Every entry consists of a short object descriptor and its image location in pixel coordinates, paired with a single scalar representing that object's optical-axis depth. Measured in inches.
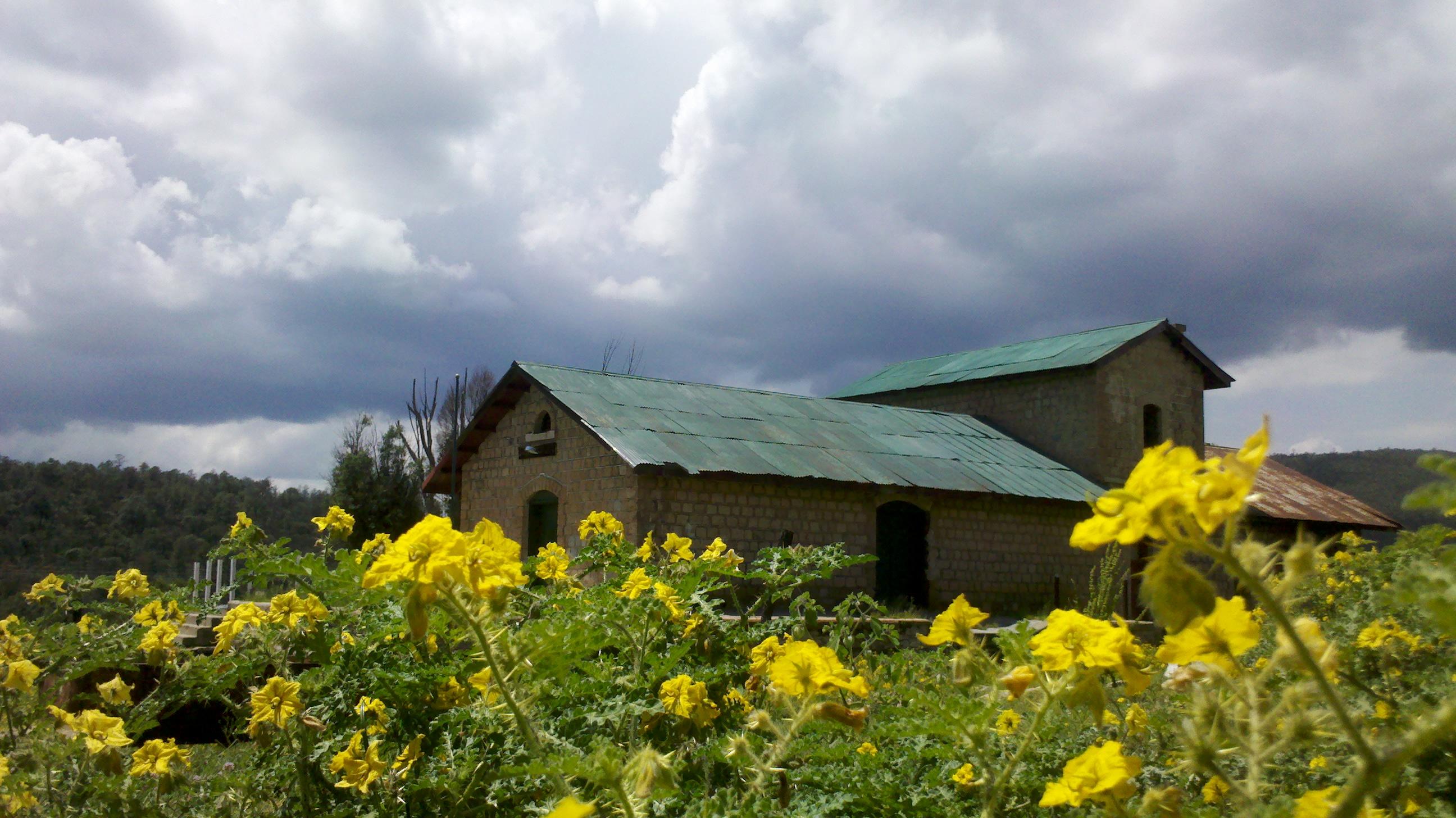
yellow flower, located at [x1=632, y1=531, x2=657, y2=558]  167.0
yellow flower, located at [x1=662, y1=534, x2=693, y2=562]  140.9
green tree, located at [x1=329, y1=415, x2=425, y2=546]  1032.8
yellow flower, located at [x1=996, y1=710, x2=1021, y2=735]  77.7
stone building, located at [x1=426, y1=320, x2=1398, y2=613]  550.6
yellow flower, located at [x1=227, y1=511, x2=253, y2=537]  136.6
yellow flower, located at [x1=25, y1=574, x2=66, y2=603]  156.6
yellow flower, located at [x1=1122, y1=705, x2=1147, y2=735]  99.3
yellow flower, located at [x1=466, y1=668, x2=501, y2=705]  92.5
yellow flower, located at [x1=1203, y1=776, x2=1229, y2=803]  74.1
